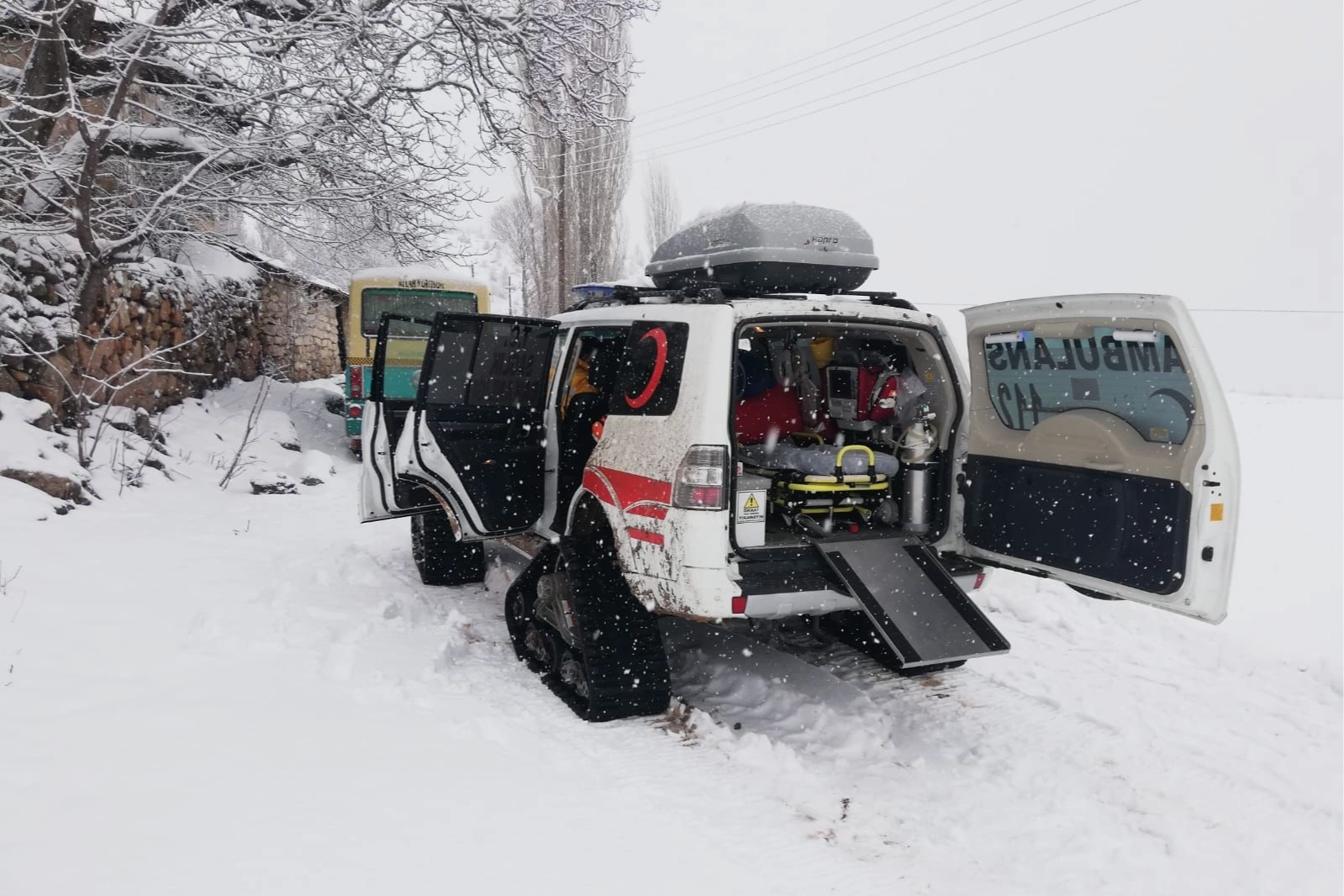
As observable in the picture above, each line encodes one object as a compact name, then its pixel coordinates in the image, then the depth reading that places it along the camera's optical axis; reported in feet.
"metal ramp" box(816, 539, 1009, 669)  12.64
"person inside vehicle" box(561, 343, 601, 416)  17.02
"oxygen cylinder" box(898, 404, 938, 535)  15.23
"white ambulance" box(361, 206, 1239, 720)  12.14
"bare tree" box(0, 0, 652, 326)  25.77
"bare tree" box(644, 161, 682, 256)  112.27
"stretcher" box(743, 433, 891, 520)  14.73
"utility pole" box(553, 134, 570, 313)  80.64
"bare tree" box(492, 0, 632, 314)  80.89
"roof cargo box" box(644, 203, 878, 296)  14.11
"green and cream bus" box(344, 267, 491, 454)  43.96
